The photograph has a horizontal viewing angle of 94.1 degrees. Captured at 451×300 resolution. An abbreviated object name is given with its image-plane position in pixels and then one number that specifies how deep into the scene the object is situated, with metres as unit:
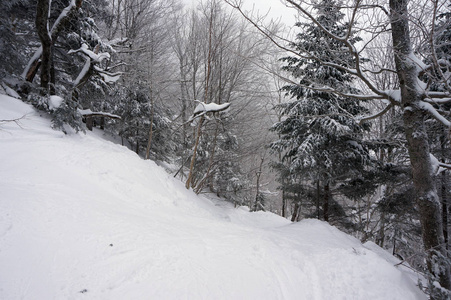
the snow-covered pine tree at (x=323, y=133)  5.66
